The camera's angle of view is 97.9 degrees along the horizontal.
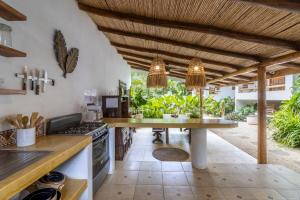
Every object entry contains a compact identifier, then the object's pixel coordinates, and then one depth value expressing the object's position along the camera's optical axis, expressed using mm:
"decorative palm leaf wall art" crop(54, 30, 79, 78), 1865
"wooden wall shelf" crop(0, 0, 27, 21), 1044
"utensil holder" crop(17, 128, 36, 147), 1242
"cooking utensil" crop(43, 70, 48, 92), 1651
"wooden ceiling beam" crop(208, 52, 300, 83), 2372
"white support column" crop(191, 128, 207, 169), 2782
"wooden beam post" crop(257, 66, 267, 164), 3053
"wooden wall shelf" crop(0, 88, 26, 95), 1062
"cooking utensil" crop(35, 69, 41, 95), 1542
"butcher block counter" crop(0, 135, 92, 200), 757
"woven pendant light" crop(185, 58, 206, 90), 2803
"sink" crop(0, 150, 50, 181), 842
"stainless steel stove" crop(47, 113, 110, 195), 1736
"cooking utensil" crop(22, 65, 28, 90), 1409
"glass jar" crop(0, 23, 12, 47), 1124
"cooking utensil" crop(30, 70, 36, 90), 1490
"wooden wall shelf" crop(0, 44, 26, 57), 1074
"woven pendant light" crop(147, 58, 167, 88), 3011
